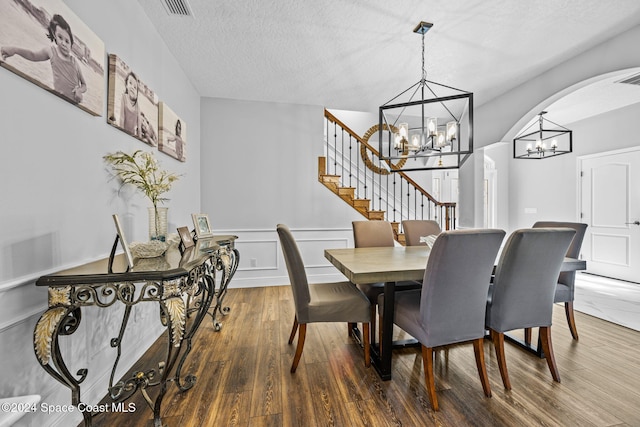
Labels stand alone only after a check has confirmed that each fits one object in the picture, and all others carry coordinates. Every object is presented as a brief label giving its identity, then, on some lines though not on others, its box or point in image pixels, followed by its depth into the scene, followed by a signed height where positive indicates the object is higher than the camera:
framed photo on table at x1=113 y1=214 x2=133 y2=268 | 1.25 -0.14
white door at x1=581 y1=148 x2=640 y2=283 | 4.27 +0.01
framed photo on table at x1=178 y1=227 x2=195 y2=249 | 1.95 -0.18
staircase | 4.33 +0.56
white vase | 1.85 -0.06
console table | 1.15 -0.39
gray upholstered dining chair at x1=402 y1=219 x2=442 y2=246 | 3.24 -0.20
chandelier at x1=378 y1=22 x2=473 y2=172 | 2.24 +0.70
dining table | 1.71 -0.38
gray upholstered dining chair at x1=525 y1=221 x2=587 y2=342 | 2.23 -0.59
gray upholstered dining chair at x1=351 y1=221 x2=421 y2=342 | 3.04 -0.24
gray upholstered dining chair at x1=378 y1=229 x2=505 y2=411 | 1.51 -0.47
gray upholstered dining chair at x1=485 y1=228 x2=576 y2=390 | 1.67 -0.46
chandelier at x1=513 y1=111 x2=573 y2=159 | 5.18 +1.39
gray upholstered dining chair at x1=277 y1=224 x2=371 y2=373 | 1.88 -0.65
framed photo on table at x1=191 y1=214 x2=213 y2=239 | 2.65 -0.13
